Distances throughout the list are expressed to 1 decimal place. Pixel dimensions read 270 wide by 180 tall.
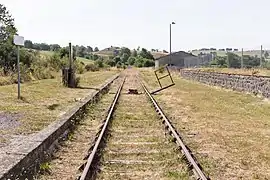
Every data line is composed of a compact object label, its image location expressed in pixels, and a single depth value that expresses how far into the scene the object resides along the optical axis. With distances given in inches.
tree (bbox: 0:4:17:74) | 1759.4
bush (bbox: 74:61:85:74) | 2321.1
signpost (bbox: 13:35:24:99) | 679.7
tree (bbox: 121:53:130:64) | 7096.5
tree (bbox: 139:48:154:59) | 6321.9
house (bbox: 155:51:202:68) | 4499.5
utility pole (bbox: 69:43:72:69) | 1136.7
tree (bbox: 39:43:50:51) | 6282.5
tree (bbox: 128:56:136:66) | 6640.8
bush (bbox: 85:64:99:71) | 3335.1
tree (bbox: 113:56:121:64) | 6435.0
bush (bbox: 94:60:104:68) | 3970.0
